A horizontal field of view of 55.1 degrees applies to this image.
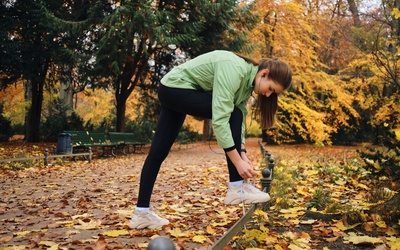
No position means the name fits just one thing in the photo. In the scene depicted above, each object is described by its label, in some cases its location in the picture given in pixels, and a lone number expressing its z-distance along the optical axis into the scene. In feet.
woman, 8.64
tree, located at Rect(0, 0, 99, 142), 49.44
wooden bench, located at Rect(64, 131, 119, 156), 43.09
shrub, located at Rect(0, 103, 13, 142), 67.51
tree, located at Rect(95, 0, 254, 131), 46.93
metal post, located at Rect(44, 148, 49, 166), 33.91
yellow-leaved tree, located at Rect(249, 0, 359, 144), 59.21
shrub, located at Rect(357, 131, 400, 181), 15.15
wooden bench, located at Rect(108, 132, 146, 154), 49.98
